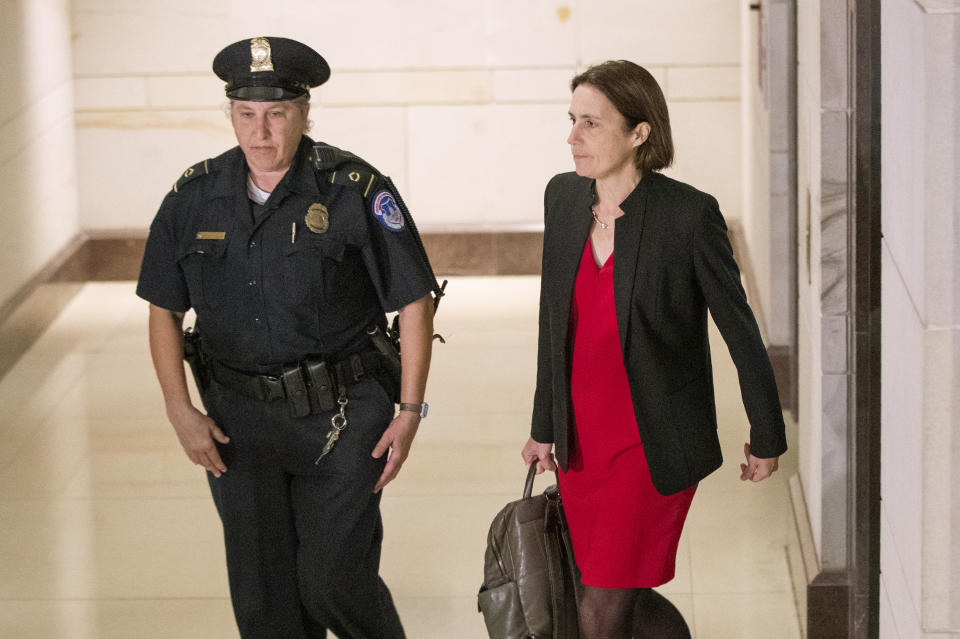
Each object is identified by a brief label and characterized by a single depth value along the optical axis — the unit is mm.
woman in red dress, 6273
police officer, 6687
